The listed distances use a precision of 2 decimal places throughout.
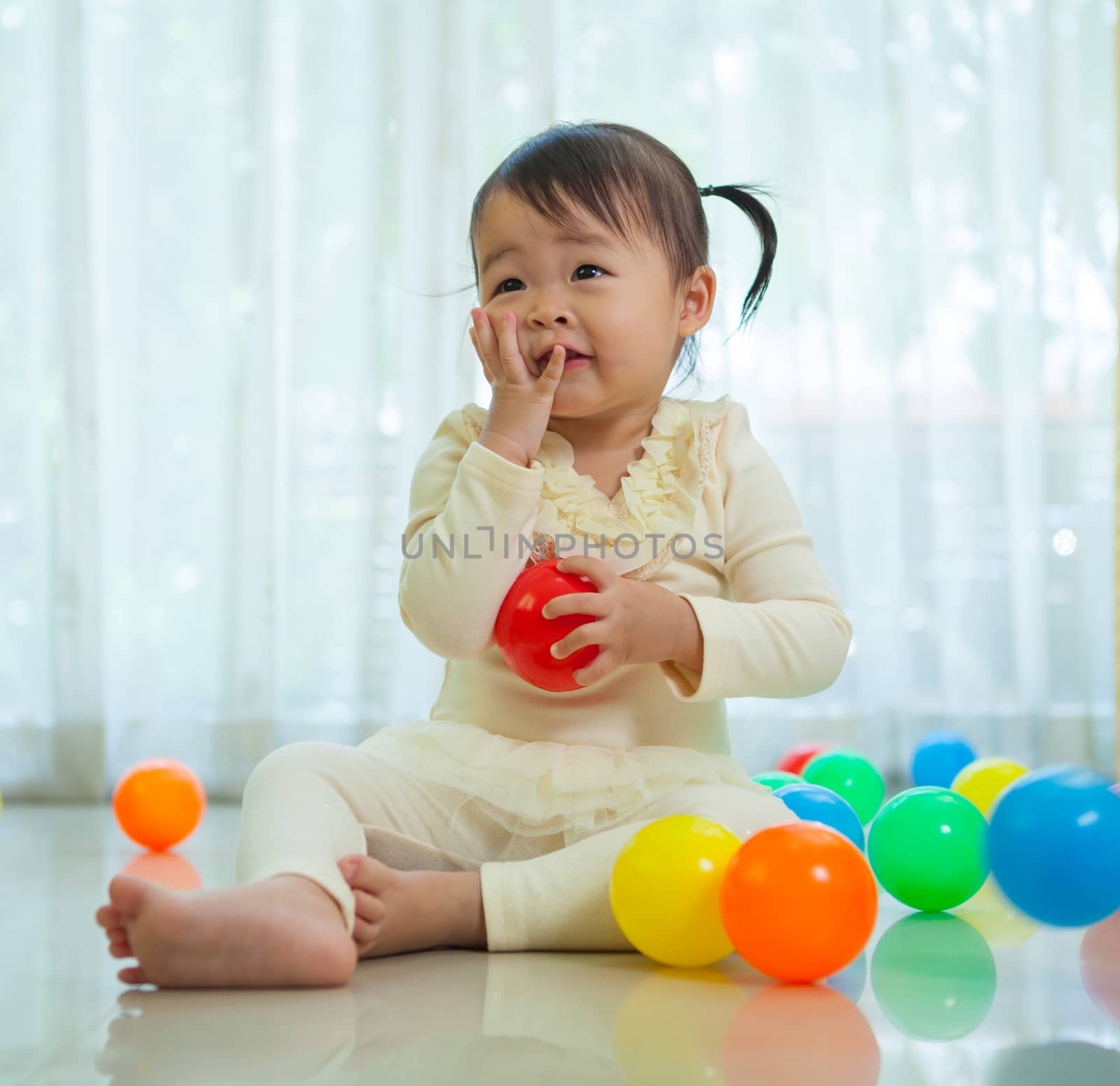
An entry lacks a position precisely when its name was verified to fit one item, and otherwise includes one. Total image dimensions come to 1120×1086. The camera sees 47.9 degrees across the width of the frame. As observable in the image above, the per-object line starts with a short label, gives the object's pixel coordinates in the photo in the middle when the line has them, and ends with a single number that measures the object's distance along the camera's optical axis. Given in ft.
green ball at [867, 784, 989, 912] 3.62
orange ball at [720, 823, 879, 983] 2.71
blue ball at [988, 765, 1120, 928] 3.00
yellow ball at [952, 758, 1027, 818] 4.75
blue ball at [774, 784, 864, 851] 4.18
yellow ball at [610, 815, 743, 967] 2.87
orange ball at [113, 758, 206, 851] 4.80
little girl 3.14
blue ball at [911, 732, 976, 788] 5.80
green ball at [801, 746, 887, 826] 5.06
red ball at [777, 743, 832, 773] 5.88
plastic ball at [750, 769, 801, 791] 4.72
